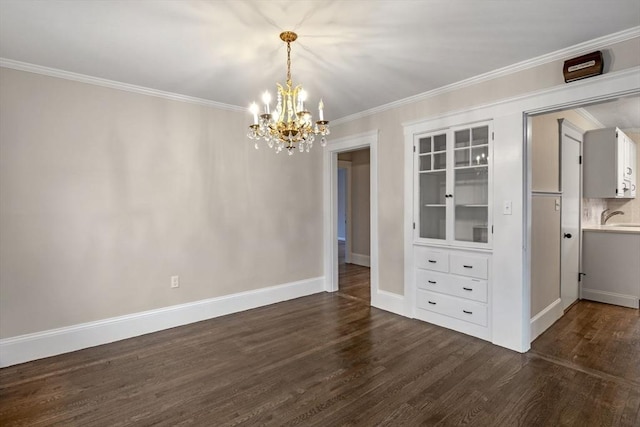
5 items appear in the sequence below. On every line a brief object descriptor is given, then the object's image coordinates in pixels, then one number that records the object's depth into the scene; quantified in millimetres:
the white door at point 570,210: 3781
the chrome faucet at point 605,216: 5318
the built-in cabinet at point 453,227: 3234
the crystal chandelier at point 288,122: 2305
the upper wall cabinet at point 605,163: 4180
